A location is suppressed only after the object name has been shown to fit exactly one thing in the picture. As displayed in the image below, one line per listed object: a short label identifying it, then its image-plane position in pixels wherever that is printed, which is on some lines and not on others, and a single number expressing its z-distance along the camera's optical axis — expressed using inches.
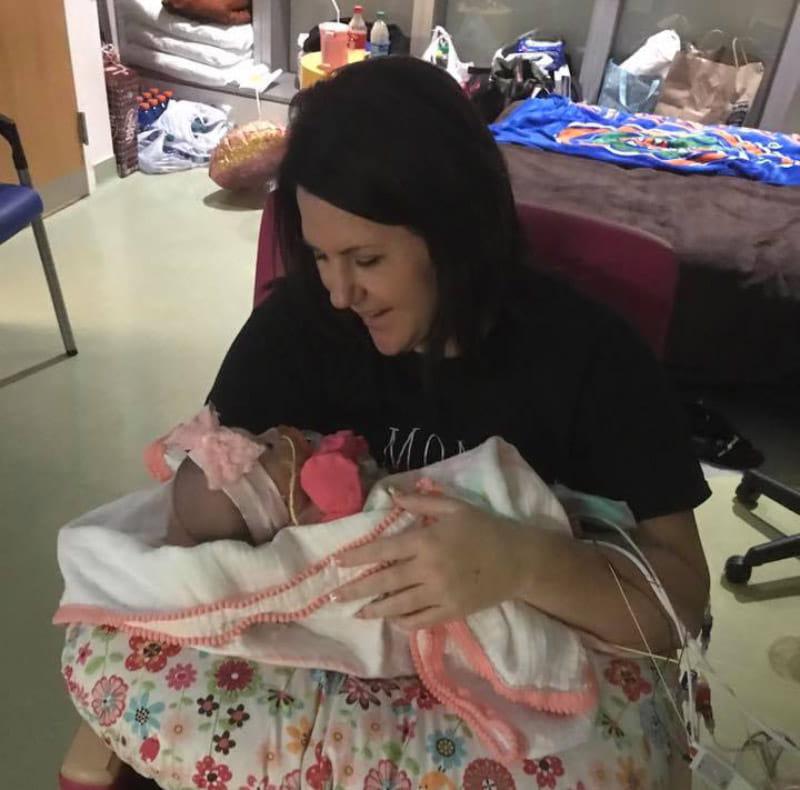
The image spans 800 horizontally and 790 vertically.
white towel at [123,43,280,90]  163.2
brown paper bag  140.9
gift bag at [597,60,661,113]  144.6
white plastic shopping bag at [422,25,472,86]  145.3
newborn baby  35.9
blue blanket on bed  115.3
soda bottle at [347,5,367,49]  138.2
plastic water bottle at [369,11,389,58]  147.8
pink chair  45.8
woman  34.1
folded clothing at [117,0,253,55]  159.5
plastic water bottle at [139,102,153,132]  159.3
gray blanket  90.7
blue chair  82.8
